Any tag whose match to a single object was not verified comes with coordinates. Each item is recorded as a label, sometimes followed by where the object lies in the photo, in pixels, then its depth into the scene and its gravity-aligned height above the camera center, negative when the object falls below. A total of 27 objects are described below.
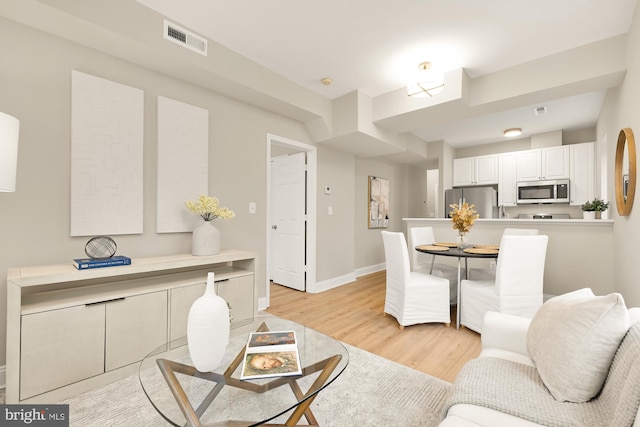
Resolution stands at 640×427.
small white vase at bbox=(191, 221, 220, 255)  2.63 -0.21
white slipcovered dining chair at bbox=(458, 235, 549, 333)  2.59 -0.58
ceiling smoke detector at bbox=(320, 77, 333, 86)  3.36 +1.56
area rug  1.60 -1.11
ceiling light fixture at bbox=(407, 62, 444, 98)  2.86 +1.34
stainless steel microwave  4.82 +0.42
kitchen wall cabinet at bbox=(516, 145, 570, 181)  4.86 +0.90
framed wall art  5.66 +0.27
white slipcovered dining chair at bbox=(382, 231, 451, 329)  2.90 -0.79
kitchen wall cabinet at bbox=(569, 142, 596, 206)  4.62 +0.67
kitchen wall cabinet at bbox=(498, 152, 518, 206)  5.41 +0.67
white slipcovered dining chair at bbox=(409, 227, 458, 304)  3.65 -0.65
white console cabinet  1.65 -0.67
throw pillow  1.02 -0.47
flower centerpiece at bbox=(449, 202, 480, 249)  3.31 -0.02
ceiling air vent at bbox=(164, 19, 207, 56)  2.37 +1.49
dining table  2.88 -0.37
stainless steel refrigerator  5.46 +0.33
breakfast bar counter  3.20 -0.42
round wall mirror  2.25 +0.38
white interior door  4.32 -0.06
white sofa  0.85 -0.66
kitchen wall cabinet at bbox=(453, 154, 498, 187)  5.64 +0.90
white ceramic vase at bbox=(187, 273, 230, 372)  1.27 -0.50
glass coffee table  1.13 -0.73
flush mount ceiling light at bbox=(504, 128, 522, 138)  5.01 +1.43
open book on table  1.26 -0.65
